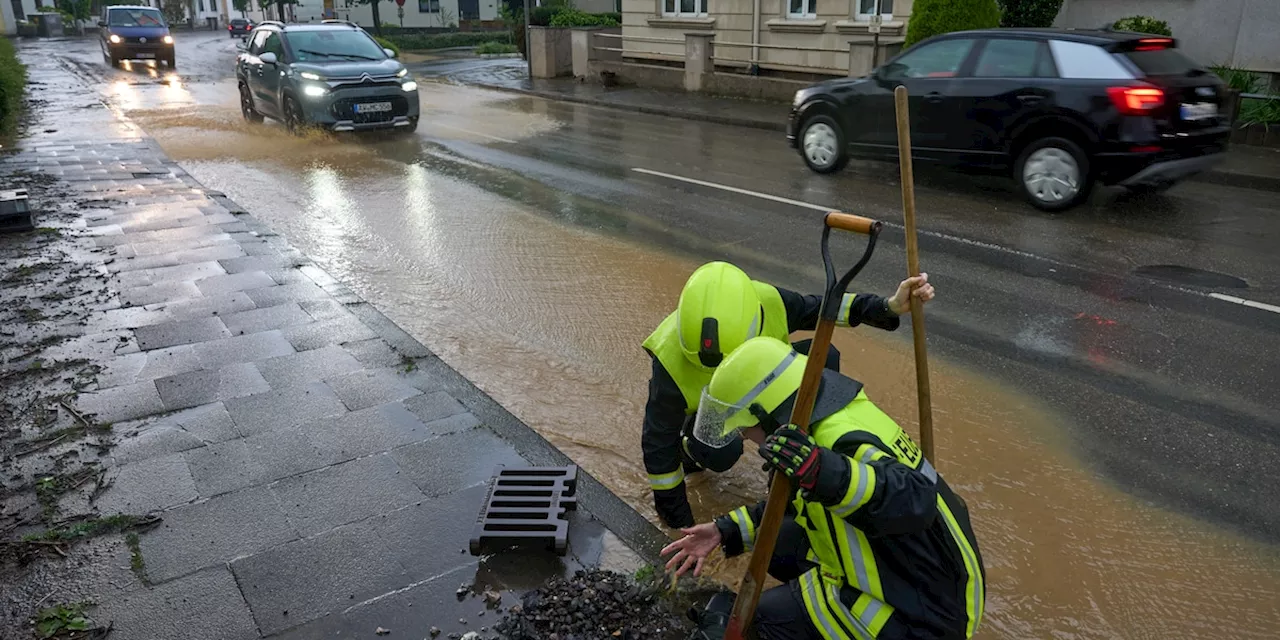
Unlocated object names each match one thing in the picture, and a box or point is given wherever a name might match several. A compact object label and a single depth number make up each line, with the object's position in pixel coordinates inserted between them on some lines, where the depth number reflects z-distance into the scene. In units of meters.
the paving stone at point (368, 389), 4.75
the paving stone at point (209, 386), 4.75
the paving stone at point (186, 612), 2.98
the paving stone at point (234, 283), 6.56
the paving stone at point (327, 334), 5.57
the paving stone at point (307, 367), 5.03
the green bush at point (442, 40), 40.00
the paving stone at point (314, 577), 3.09
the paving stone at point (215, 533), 3.36
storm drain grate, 3.38
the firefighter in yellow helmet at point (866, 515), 2.20
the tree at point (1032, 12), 14.23
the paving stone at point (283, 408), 4.49
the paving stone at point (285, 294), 6.32
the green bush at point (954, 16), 14.26
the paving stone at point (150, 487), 3.73
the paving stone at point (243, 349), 5.29
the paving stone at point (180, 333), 5.54
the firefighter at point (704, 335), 2.94
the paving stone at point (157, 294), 6.29
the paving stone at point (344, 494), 3.66
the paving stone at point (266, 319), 5.80
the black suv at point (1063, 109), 8.31
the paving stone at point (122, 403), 4.54
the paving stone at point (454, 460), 3.94
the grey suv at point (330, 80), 13.20
